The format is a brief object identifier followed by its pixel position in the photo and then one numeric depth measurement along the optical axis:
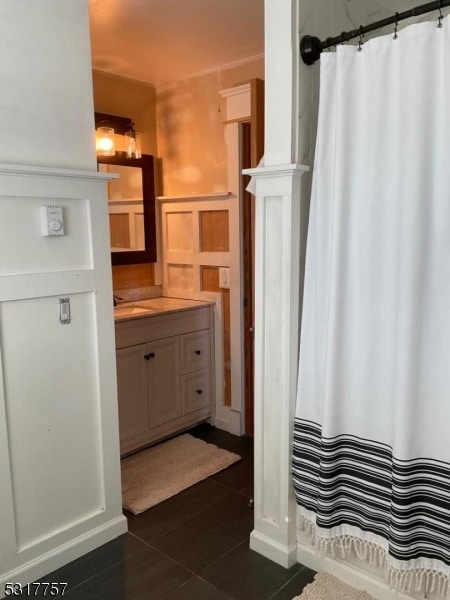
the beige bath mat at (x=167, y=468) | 2.47
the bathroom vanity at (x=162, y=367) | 2.83
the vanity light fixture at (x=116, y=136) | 3.10
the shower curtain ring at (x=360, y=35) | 1.56
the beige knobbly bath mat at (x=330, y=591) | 1.77
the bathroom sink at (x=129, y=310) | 2.91
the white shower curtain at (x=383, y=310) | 1.44
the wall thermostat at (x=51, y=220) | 1.82
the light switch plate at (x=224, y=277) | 3.18
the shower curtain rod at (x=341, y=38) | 1.40
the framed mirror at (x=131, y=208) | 3.24
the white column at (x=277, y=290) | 1.74
